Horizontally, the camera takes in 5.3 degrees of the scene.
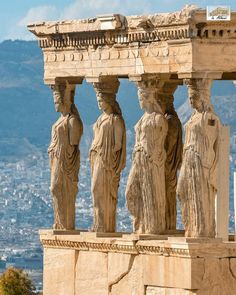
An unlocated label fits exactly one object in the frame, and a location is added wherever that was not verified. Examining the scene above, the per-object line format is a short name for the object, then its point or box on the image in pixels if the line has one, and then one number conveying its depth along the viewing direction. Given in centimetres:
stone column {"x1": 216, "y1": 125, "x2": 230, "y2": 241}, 4338
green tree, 7838
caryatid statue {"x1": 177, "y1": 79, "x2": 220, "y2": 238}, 4184
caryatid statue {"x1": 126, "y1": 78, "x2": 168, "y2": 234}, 4294
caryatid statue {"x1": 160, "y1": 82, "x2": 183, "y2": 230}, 4447
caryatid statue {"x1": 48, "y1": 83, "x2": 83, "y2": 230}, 4553
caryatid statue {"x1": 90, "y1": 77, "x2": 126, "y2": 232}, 4412
